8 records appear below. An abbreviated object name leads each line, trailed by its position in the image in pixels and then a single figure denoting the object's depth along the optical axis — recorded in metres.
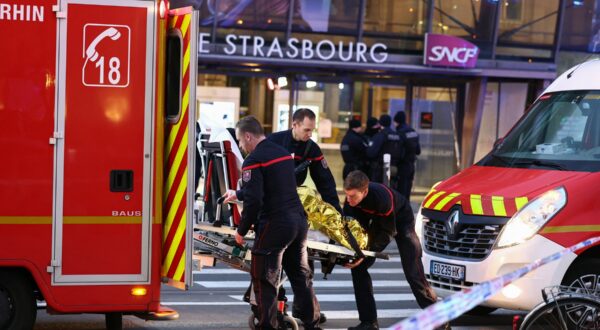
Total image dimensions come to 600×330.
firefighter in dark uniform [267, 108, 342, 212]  19.03
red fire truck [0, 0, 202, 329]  15.11
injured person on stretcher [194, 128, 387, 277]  17.34
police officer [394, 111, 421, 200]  37.84
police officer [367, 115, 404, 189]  36.87
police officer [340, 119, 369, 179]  36.97
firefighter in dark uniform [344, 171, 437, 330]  17.66
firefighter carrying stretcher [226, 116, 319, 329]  16.14
